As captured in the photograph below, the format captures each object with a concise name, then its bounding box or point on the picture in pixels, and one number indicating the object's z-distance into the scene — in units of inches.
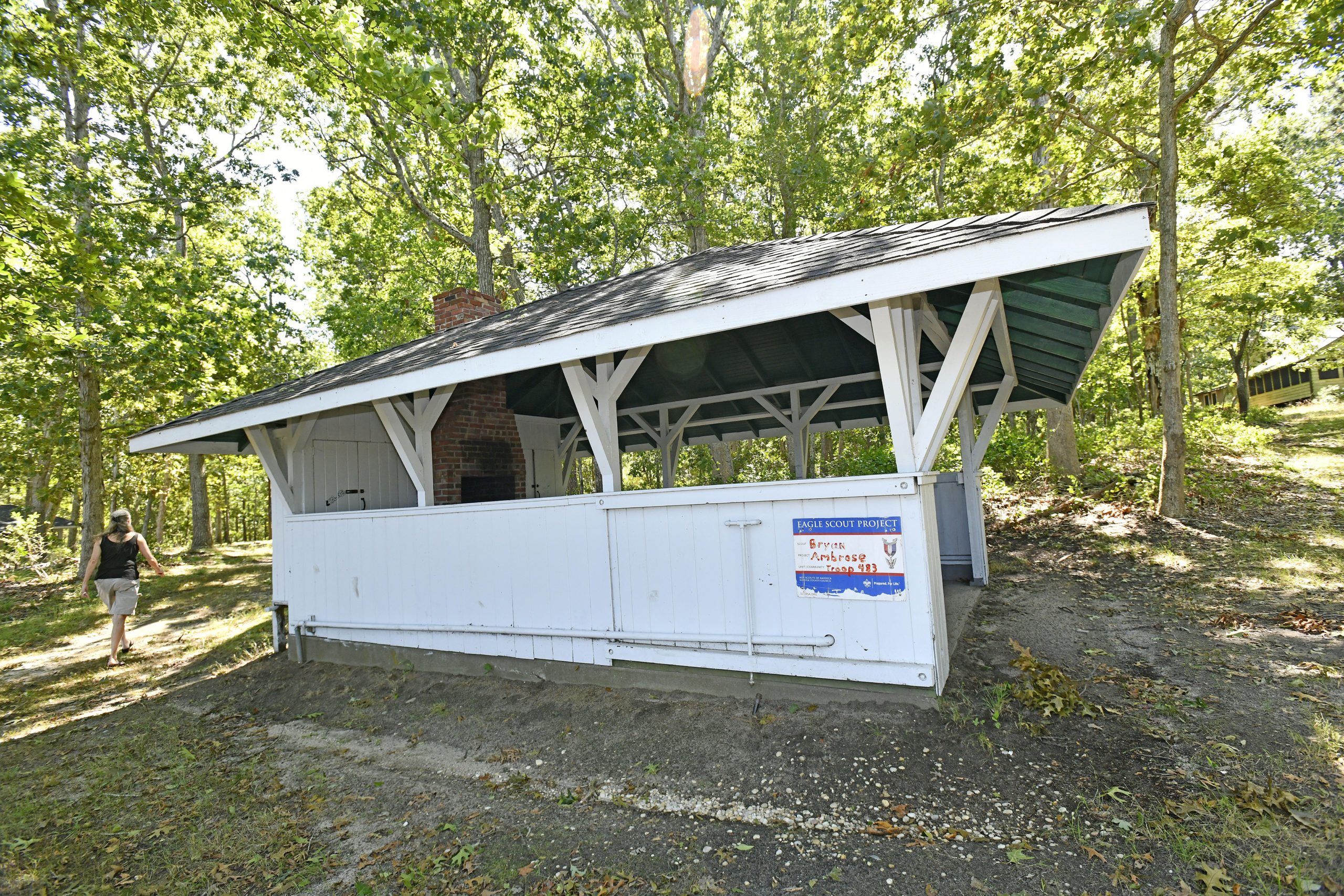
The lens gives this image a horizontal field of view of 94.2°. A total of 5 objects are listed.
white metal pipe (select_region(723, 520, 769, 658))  170.1
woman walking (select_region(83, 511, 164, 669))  282.4
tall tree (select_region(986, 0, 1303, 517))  337.4
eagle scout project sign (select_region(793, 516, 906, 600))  152.5
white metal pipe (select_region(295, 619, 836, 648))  163.9
